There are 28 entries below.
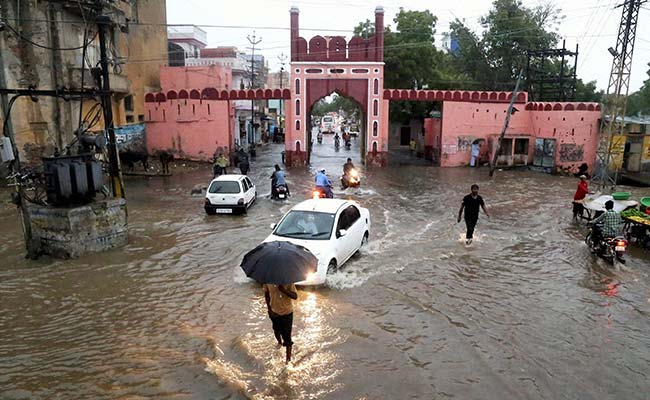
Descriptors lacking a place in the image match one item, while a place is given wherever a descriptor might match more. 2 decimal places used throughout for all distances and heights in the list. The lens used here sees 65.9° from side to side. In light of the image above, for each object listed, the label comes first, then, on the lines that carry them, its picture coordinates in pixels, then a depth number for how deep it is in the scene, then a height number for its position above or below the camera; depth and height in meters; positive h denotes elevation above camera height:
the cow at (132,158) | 24.78 -2.75
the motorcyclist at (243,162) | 22.25 -2.88
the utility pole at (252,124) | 43.83 -1.83
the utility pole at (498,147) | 25.64 -2.32
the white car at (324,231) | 8.93 -2.44
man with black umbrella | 5.95 -2.41
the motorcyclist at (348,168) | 20.19 -2.58
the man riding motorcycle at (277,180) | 17.75 -2.72
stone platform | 10.54 -2.66
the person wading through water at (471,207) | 11.51 -2.37
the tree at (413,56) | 37.06 +3.49
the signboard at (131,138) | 26.22 -1.91
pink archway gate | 28.02 +1.23
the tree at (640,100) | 46.11 +0.33
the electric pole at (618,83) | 19.02 +0.81
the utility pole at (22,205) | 10.27 -2.09
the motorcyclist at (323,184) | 16.59 -2.65
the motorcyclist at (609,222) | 10.41 -2.45
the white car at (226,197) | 15.31 -2.83
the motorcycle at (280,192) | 17.80 -3.14
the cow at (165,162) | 24.64 -2.87
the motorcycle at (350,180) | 20.11 -3.05
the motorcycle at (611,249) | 10.25 -2.99
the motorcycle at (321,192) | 16.52 -2.90
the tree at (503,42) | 38.69 +4.84
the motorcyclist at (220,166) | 21.67 -2.68
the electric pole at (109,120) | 11.68 -0.42
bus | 76.91 -3.37
